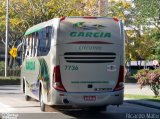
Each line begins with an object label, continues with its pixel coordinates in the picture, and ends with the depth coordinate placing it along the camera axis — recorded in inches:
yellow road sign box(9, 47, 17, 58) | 1781.3
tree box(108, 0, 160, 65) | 2330.7
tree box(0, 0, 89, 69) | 1946.4
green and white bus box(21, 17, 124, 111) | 609.3
